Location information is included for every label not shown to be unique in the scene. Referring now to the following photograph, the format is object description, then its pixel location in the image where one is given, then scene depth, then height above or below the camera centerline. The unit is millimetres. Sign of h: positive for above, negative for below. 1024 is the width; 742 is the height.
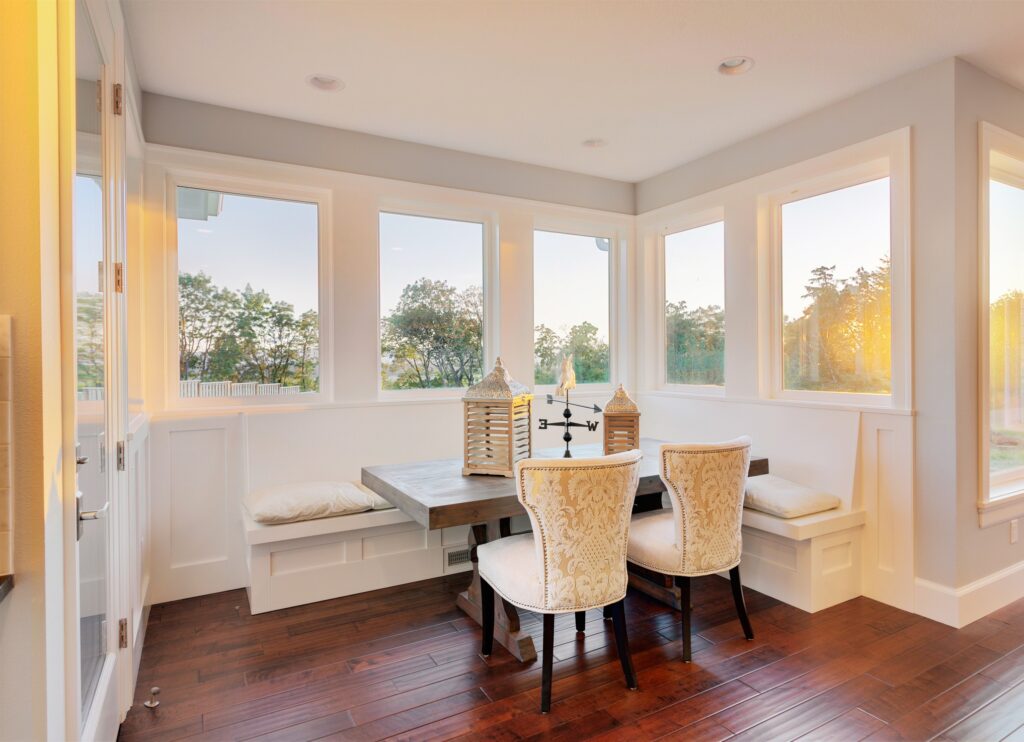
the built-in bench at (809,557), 2914 -1000
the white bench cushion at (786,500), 2977 -708
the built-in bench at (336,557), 2895 -1004
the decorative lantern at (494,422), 2615 -249
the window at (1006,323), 3064 +213
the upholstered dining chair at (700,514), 2359 -622
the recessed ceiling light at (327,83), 2883 +1442
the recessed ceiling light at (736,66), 2729 +1431
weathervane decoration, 2828 -78
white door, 1456 -47
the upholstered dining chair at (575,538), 2021 -616
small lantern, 2773 -281
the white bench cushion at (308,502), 2891 -685
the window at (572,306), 4406 +480
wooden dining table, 2246 -537
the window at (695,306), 4070 +437
